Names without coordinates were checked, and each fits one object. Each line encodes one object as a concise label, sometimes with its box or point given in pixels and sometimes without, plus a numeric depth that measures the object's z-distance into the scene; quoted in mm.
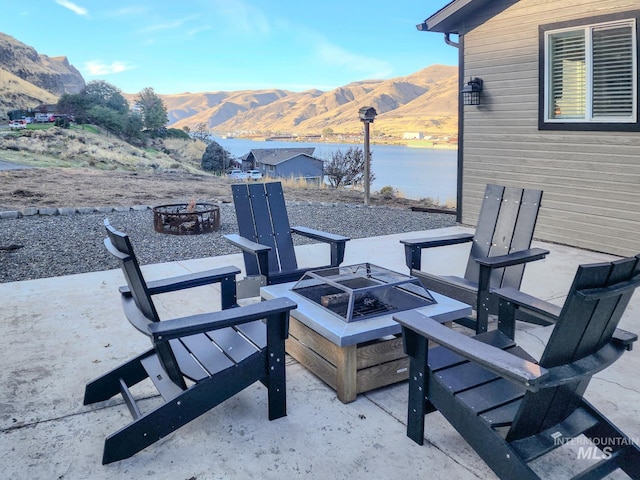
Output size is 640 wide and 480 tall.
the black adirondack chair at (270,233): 3582
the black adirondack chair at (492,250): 2896
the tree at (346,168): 14680
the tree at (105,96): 35375
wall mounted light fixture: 6574
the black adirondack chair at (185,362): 1878
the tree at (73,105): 33000
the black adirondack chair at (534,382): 1419
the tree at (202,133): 40406
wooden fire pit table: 2295
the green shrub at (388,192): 11039
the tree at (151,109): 35906
